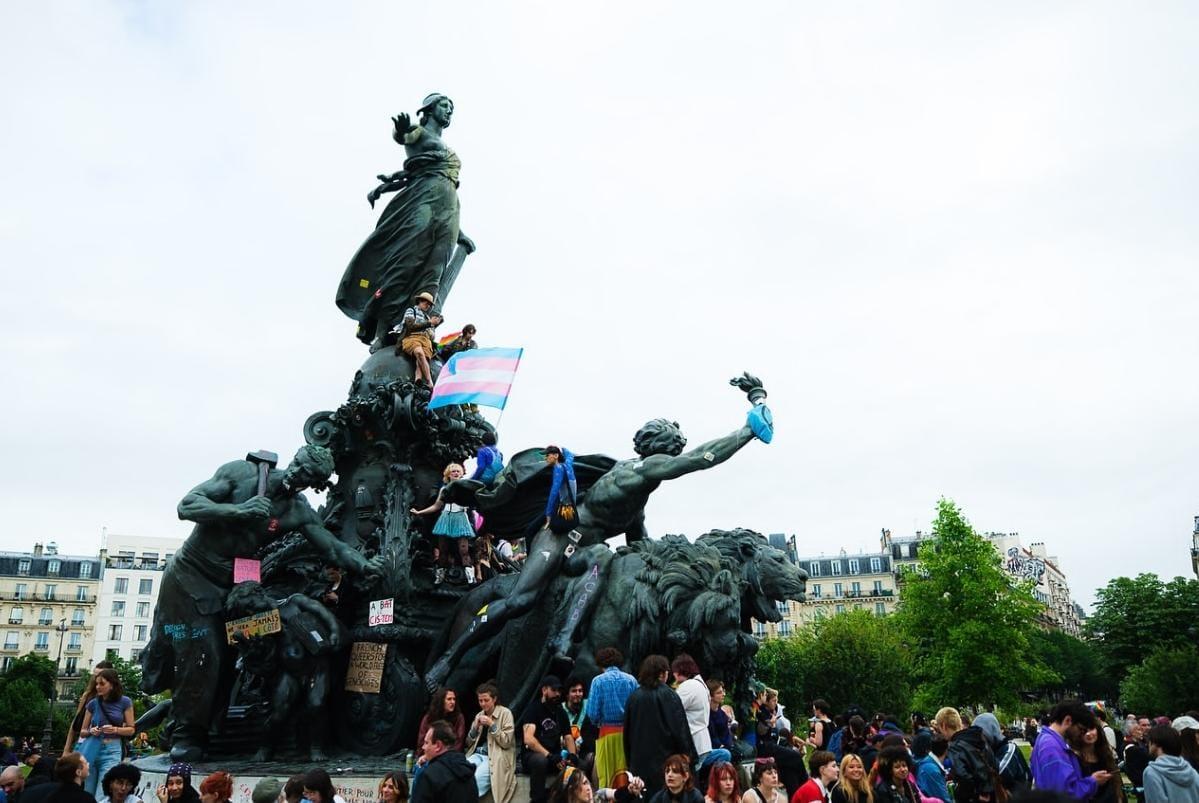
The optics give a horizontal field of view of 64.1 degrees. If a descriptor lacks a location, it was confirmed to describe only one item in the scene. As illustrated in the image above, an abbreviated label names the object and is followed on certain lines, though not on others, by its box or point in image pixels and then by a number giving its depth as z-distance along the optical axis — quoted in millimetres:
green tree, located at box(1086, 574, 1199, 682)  54406
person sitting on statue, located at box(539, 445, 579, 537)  10344
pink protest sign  10352
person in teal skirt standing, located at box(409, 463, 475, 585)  12016
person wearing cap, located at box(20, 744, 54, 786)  7765
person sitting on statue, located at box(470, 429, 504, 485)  12703
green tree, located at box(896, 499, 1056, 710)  36562
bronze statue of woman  14359
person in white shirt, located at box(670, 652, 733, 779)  6691
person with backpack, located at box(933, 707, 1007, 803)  6758
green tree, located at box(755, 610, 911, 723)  43969
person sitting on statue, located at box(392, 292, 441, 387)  13164
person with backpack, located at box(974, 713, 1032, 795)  7215
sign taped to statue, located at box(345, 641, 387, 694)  10703
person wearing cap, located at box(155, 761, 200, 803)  5441
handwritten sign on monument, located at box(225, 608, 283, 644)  9977
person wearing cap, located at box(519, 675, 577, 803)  7121
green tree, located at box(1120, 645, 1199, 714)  38438
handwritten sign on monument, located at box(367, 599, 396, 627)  10914
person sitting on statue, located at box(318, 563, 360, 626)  10969
